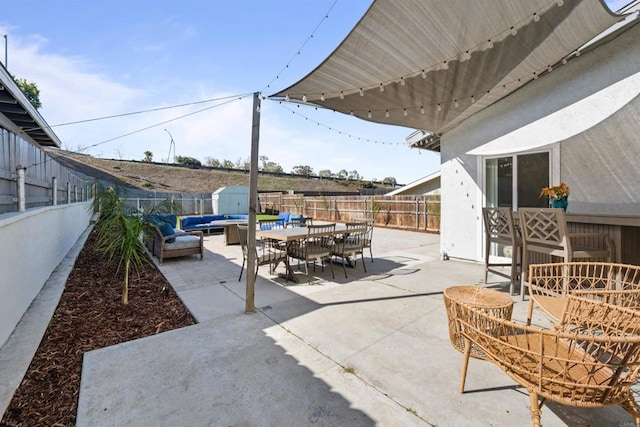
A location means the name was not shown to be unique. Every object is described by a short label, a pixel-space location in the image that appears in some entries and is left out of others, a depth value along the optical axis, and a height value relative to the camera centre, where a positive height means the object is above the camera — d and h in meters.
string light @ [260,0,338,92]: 3.35 +2.14
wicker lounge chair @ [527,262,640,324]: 1.97 -0.61
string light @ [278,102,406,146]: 4.47 +1.53
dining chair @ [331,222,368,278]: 4.99 -0.56
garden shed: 20.49 +0.77
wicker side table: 1.81 -0.66
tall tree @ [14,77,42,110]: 19.08 +7.96
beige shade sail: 2.70 +1.84
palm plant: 3.59 -0.30
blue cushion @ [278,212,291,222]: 9.75 -0.17
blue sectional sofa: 9.62 -0.42
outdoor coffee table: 8.15 -0.66
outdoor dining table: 4.52 -0.38
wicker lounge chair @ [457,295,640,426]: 1.24 -0.73
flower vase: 3.70 +0.17
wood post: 3.24 +0.21
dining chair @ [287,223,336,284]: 4.71 -0.61
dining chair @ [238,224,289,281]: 4.43 -0.70
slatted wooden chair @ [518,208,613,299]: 3.17 -0.29
